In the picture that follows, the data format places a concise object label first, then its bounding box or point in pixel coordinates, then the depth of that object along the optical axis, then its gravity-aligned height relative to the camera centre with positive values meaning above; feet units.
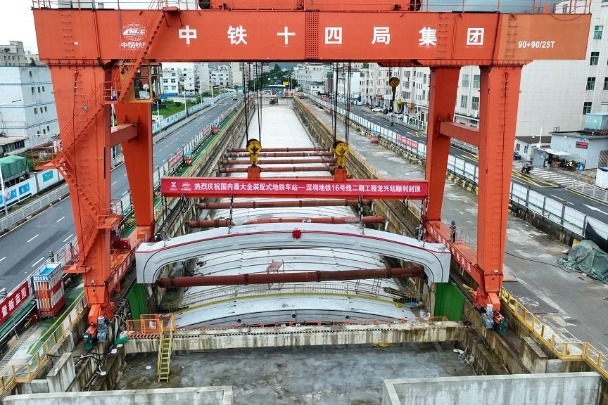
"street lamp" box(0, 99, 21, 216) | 106.83 -24.77
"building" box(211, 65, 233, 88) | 642.06 +24.90
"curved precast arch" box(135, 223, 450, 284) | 55.01 -17.82
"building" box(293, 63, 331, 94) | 609.01 +13.90
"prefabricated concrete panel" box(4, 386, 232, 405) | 35.37 -22.60
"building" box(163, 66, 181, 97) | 496.64 +7.69
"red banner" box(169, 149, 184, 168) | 137.60 -20.60
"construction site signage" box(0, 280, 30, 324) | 55.93 -25.43
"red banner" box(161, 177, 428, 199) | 57.36 -11.68
